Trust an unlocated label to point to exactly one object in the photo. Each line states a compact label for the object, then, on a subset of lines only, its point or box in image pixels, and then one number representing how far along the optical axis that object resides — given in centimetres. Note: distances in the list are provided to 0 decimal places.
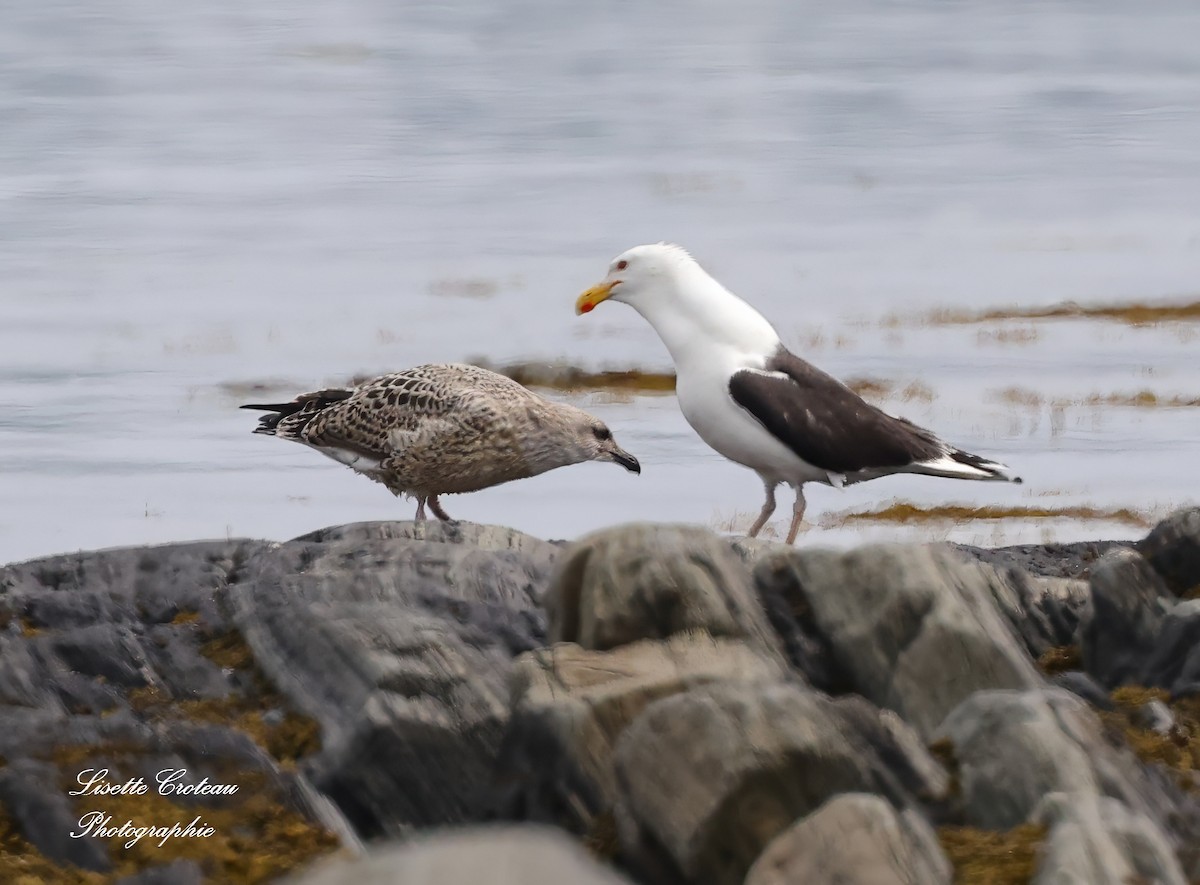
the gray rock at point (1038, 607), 2078
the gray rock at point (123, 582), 1967
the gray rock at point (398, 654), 1644
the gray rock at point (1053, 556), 2586
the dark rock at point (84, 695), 1778
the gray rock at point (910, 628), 1753
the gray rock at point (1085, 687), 1897
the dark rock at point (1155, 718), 1806
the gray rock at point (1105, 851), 1338
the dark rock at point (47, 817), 1550
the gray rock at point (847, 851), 1279
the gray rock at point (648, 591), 1748
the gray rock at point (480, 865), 929
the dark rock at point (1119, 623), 1973
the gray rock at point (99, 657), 1837
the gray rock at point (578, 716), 1554
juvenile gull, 2523
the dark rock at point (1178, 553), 2092
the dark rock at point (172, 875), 1491
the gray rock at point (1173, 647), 1923
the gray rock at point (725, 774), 1412
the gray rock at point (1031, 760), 1507
